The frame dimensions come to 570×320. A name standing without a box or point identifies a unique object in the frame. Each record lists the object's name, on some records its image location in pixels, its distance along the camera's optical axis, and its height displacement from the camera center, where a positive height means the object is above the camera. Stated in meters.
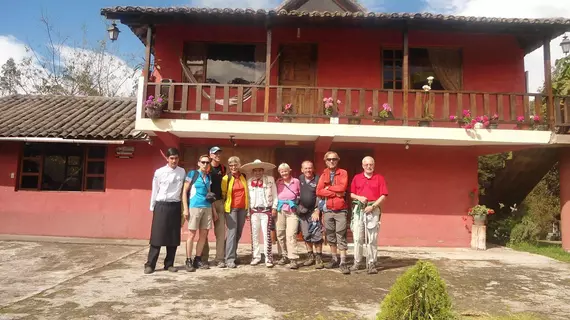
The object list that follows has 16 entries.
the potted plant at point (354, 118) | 7.73 +1.59
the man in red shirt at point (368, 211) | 5.73 -0.28
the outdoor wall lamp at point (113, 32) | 9.49 +3.87
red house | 9.06 +2.08
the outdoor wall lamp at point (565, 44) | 9.02 +3.68
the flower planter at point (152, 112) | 7.86 +1.53
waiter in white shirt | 5.49 -0.31
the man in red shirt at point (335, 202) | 5.77 -0.17
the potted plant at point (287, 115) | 7.70 +1.59
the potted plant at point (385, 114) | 7.94 +1.64
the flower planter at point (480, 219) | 8.86 -0.56
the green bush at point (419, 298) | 2.39 -0.67
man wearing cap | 5.86 -0.28
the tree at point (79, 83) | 22.73 +6.11
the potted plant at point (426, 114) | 8.04 +1.79
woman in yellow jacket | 5.95 -0.26
